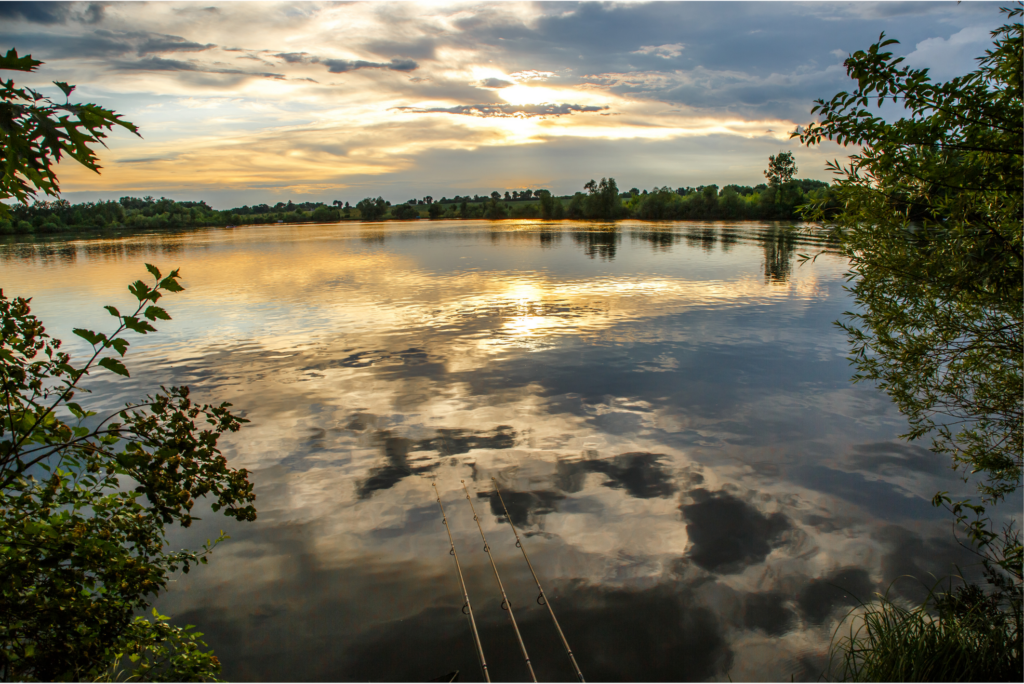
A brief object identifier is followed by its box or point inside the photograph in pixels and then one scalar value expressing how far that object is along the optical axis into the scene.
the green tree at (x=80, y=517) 4.43
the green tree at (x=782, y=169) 191.25
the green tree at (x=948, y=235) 9.10
